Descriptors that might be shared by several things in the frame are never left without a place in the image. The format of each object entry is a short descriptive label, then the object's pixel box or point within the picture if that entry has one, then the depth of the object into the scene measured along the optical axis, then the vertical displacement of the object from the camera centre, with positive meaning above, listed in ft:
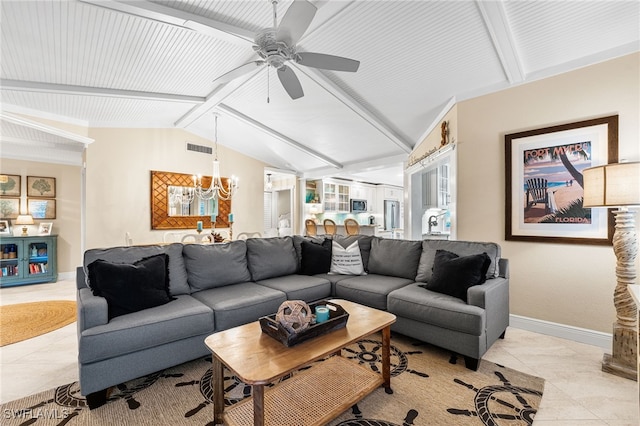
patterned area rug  5.43 -3.98
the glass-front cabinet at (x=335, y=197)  27.32 +1.64
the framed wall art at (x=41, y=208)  17.34 +0.35
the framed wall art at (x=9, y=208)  16.52 +0.33
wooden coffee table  4.45 -3.05
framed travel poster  8.48 +1.11
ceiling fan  6.21 +4.24
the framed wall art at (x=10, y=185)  16.57 +1.68
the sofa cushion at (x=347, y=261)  11.25 -1.92
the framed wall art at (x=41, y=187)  17.34 +1.70
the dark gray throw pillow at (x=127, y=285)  6.55 -1.76
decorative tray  5.13 -2.24
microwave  29.71 +0.82
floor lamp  6.61 -0.71
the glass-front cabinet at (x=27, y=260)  15.99 -2.73
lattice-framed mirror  17.88 +0.56
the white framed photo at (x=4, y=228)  16.26 -0.84
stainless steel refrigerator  33.58 -0.18
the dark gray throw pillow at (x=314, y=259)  11.22 -1.83
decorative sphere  5.27 -1.98
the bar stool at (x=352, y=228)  22.82 -1.18
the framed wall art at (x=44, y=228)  17.44 -0.91
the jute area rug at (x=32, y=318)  9.49 -4.10
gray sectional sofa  5.97 -2.42
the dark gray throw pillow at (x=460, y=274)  7.93 -1.77
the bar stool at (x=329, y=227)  24.16 -1.16
